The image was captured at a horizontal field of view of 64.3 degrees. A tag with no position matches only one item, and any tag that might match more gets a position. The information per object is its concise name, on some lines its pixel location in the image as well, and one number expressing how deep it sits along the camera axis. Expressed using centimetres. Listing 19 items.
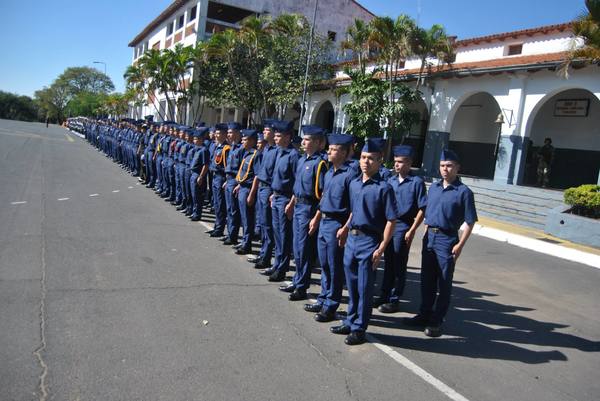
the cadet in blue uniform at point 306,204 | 554
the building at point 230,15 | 3109
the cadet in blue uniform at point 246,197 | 732
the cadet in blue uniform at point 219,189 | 837
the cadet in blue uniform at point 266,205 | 668
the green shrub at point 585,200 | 1166
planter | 1114
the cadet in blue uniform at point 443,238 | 486
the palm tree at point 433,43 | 1731
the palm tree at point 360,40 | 1820
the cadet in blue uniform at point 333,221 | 490
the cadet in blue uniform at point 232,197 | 779
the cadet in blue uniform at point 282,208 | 617
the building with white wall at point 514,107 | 1562
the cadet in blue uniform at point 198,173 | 949
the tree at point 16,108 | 10219
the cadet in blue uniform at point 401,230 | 568
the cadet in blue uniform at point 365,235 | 440
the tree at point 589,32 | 1181
